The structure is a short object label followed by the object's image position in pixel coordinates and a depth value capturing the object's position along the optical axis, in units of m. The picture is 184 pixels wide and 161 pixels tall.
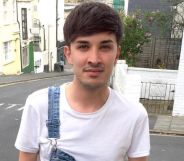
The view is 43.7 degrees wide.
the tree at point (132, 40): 10.20
